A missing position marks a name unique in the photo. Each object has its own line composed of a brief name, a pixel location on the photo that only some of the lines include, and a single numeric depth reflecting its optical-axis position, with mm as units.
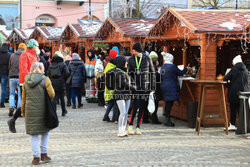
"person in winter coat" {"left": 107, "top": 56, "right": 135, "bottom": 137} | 8742
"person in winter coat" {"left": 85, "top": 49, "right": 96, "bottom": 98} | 14508
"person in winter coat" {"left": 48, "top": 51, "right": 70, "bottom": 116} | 11586
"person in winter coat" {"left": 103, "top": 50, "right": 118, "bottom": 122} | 10172
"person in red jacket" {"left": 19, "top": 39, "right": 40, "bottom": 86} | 10156
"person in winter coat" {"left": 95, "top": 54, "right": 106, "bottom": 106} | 13594
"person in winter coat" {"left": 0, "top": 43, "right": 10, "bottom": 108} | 13047
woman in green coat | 6441
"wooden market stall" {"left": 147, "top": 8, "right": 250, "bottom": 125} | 9898
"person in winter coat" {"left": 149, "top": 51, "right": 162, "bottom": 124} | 10430
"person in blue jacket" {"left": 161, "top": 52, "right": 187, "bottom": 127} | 10141
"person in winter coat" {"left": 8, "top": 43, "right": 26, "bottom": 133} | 11477
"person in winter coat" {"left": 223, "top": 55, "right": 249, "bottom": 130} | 9156
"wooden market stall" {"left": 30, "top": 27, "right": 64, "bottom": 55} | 21312
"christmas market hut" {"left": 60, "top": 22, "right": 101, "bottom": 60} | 17906
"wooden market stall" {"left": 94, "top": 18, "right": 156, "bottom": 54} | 14625
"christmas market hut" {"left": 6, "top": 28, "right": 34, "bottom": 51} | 24912
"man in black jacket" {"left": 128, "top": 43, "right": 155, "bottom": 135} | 8992
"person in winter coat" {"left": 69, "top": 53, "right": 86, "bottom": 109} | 13445
